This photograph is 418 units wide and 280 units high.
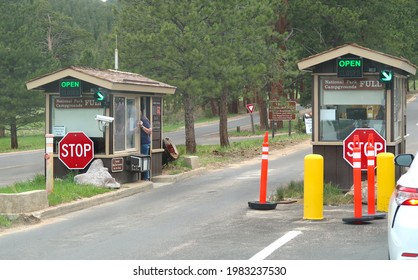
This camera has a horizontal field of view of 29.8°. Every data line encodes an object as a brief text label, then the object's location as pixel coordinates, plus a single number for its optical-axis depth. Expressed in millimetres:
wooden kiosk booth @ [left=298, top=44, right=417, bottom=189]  15914
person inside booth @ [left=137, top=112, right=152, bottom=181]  19812
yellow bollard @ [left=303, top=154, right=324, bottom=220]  12592
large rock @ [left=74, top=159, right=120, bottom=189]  17297
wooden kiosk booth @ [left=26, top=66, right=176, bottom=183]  18250
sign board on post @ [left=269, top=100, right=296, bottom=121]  39875
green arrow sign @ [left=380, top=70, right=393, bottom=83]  15711
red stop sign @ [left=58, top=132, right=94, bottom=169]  18109
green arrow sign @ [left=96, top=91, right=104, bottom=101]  18078
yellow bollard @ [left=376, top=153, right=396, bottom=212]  13336
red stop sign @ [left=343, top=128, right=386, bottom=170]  15539
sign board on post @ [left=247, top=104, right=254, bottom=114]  47281
